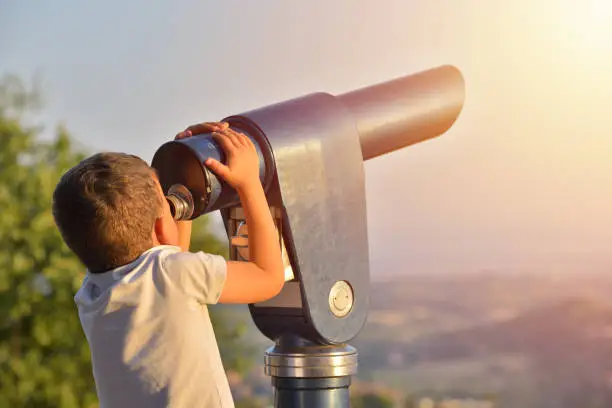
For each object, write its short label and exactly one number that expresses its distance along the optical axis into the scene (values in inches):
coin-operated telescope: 171.1
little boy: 166.6
